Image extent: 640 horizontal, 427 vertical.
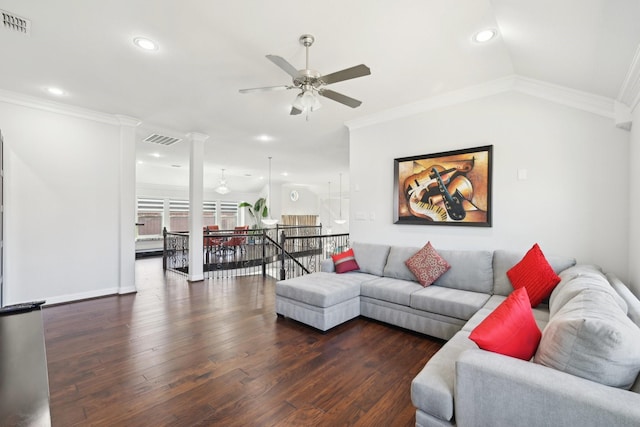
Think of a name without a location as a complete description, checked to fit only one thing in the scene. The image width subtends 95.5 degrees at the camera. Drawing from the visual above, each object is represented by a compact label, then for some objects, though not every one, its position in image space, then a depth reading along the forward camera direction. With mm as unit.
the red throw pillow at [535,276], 2541
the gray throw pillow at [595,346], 1146
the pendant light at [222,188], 9647
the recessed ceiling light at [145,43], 2550
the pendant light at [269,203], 11912
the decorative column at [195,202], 5535
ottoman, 3188
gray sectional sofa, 1159
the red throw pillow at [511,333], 1447
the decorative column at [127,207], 4719
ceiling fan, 2283
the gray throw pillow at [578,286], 1769
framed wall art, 3486
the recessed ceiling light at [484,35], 2395
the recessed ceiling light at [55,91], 3602
